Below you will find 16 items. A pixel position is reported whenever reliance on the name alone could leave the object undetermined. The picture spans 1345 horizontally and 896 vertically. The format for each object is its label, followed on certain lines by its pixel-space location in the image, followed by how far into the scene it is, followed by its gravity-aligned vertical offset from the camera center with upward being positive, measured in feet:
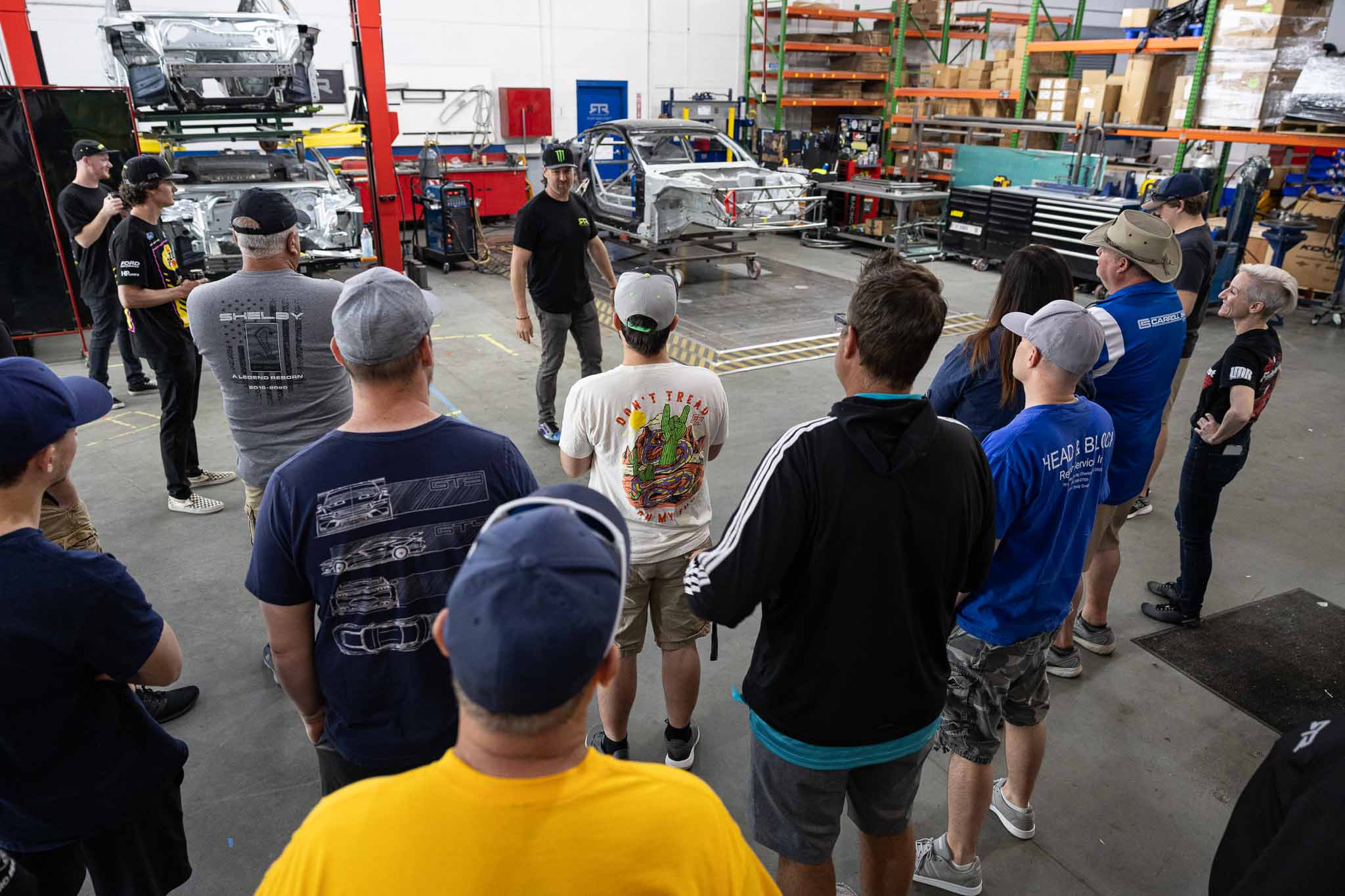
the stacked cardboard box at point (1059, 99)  38.47 +1.83
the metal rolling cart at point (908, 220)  40.11 -3.97
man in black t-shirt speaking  18.62 -2.80
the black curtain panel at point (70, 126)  25.07 +0.05
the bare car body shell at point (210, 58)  25.88 +2.16
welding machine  37.01 -3.86
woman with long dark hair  9.39 -2.31
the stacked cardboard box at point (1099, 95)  36.06 +1.93
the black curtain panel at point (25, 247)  24.67 -3.48
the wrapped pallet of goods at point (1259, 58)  28.04 +2.85
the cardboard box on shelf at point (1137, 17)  34.42 +5.01
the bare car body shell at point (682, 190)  33.83 -2.17
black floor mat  12.05 -7.62
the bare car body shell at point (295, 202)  25.54 -2.42
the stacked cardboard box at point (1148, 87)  34.50 +2.15
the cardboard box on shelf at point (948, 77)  45.16 +3.20
